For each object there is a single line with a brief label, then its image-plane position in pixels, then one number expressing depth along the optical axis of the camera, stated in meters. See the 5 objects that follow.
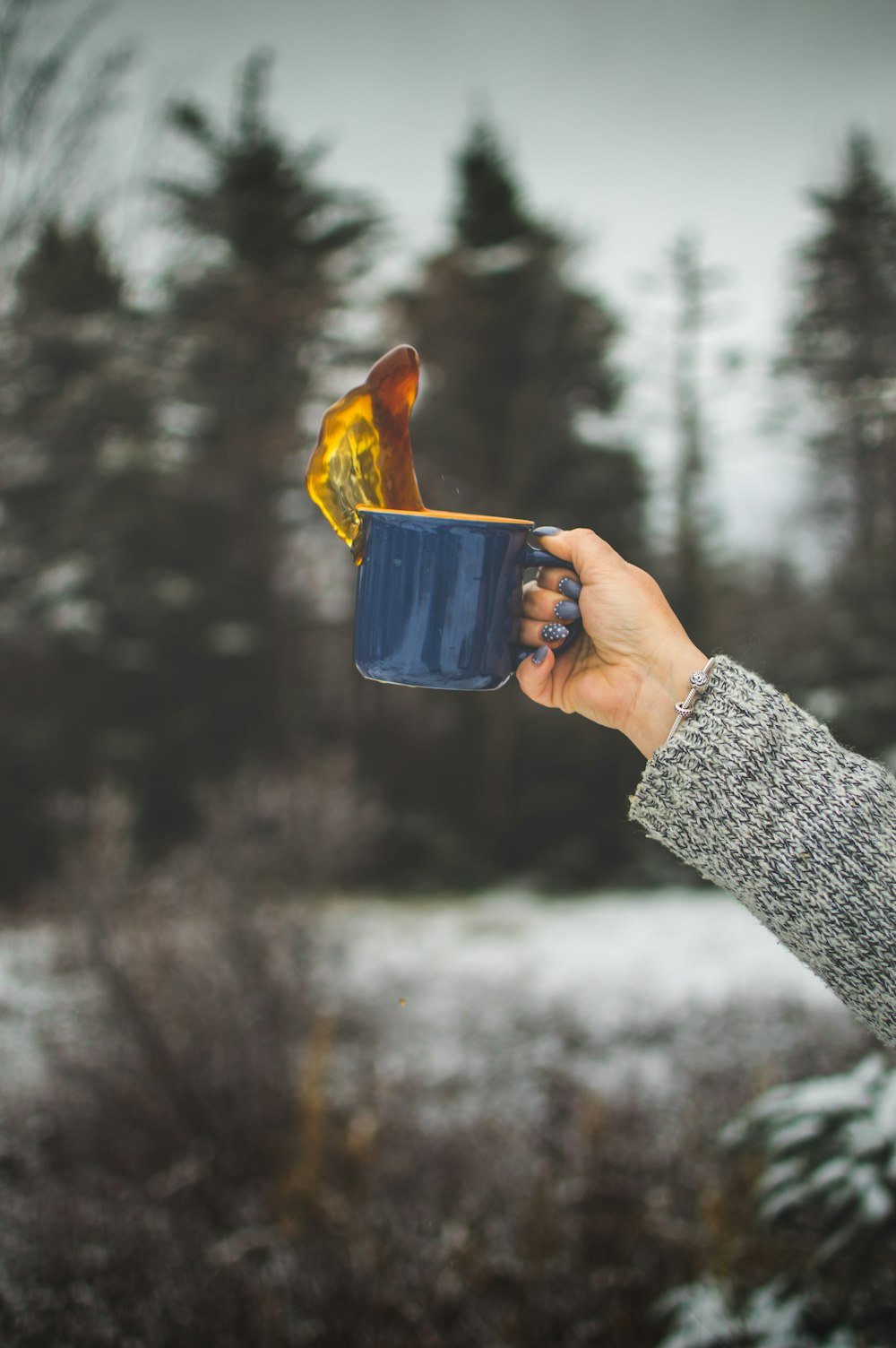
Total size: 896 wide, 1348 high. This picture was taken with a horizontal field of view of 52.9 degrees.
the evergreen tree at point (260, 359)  8.58
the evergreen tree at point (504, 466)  8.16
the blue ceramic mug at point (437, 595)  1.01
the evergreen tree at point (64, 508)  4.49
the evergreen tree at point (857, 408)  6.73
